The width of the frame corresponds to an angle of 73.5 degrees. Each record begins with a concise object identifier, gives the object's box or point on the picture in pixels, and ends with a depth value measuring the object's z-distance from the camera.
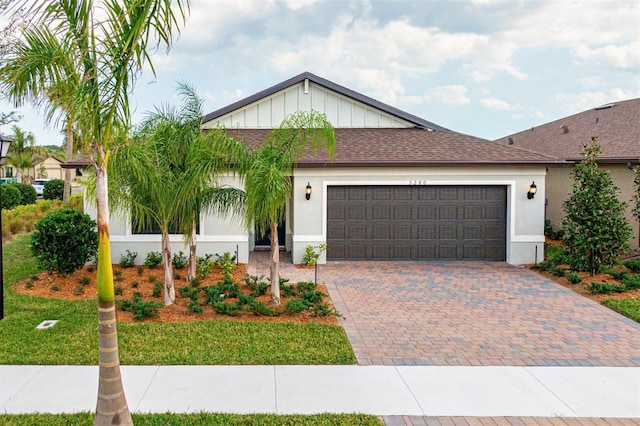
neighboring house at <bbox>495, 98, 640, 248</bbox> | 13.38
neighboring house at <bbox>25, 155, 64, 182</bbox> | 54.69
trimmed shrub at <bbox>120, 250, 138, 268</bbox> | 11.15
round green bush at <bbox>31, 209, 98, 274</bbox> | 9.28
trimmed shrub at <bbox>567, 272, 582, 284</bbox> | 9.73
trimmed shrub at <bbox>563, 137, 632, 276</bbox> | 9.98
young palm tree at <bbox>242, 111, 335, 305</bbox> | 6.97
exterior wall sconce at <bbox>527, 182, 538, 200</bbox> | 11.89
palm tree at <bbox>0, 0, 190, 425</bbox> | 3.60
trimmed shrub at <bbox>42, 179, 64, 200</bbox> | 28.61
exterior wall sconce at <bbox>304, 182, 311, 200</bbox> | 11.83
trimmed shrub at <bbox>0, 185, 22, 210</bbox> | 21.61
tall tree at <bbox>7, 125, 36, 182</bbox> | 46.25
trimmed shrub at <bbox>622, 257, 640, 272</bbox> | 10.78
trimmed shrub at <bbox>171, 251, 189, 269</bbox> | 11.08
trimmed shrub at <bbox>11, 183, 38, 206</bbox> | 24.45
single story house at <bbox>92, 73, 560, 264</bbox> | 11.73
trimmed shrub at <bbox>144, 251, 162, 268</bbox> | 11.11
